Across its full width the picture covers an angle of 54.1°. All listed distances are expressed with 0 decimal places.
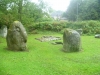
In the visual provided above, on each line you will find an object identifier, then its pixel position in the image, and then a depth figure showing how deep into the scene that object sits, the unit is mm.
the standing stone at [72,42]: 7193
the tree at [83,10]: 20939
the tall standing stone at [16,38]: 7424
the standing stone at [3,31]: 11287
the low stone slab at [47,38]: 10699
